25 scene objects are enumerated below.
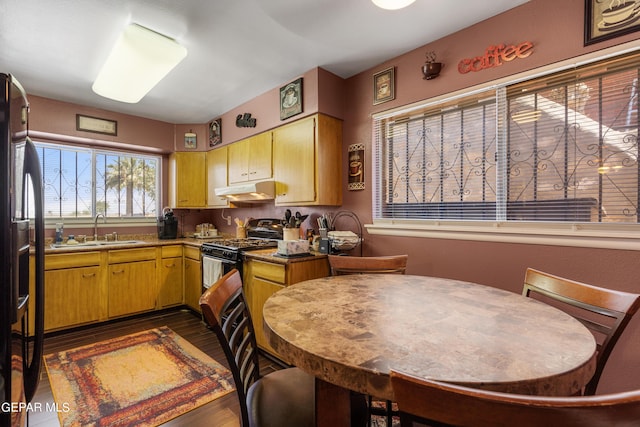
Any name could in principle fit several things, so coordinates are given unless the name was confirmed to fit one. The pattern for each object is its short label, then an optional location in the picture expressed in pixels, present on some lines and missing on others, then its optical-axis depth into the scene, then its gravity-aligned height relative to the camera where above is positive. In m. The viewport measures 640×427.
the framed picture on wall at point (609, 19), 1.47 +1.00
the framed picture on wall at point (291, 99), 2.76 +1.12
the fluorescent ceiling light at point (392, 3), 1.44 +1.04
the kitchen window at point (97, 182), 3.53 +0.44
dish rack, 2.43 -0.23
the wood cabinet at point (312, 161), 2.66 +0.49
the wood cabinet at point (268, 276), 2.34 -0.53
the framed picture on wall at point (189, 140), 4.25 +1.09
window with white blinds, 1.53 +0.38
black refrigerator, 0.82 -0.11
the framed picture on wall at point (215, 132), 3.97 +1.14
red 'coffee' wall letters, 1.81 +1.02
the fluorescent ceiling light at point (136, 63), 2.05 +1.17
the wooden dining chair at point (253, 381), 0.98 -0.70
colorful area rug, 1.81 -1.23
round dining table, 0.66 -0.36
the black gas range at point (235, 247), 2.81 -0.34
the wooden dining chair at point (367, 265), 1.83 -0.33
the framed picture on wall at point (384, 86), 2.44 +1.09
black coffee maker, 4.13 -0.16
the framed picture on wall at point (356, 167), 2.67 +0.43
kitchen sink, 3.24 -0.34
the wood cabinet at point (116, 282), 2.99 -0.78
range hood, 3.04 +0.25
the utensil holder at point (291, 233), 2.79 -0.19
